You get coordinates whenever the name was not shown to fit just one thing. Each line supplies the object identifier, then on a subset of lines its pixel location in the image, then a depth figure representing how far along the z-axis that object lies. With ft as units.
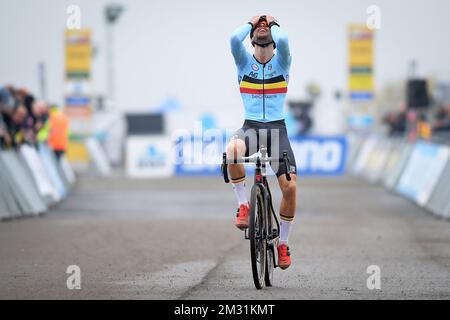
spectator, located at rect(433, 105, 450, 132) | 93.99
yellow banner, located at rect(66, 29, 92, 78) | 131.44
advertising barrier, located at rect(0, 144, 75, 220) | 58.54
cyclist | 32.19
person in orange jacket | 85.87
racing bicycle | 30.60
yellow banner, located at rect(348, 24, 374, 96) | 131.85
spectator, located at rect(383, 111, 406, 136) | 114.83
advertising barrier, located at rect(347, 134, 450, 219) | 61.87
